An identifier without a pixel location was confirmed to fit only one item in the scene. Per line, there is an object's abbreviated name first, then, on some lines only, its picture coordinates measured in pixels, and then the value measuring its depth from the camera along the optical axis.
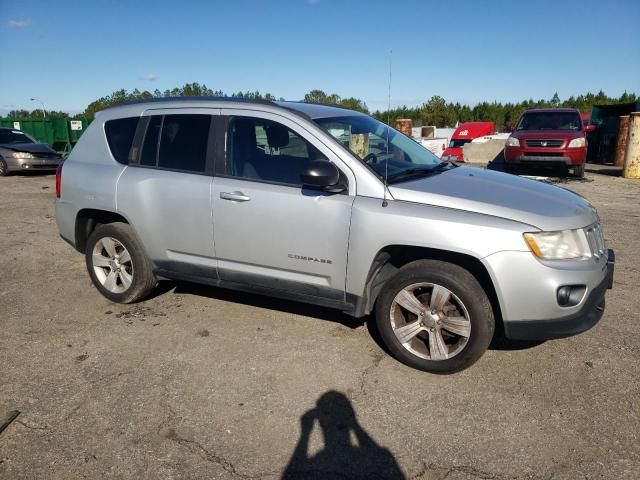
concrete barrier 19.97
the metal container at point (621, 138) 16.86
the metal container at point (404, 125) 18.45
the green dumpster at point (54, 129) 23.56
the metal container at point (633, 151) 13.70
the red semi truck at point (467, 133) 22.86
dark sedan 14.20
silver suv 3.07
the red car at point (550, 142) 12.20
